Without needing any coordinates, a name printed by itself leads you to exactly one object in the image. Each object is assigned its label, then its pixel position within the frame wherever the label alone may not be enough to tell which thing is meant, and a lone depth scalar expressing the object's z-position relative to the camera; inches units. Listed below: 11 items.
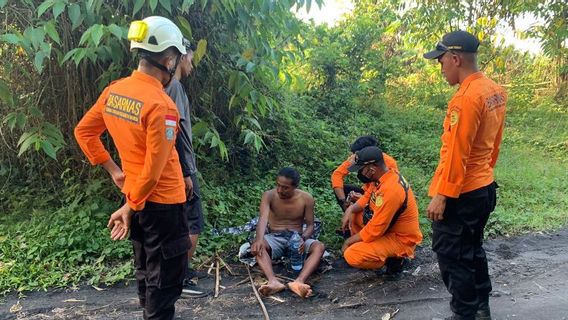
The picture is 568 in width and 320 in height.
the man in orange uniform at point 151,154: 91.4
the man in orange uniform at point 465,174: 108.6
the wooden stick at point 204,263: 169.3
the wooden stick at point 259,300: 136.4
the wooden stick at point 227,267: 165.9
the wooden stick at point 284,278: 160.6
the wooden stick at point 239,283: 157.6
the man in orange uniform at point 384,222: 150.5
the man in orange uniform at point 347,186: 196.1
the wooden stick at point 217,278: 152.1
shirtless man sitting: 160.7
